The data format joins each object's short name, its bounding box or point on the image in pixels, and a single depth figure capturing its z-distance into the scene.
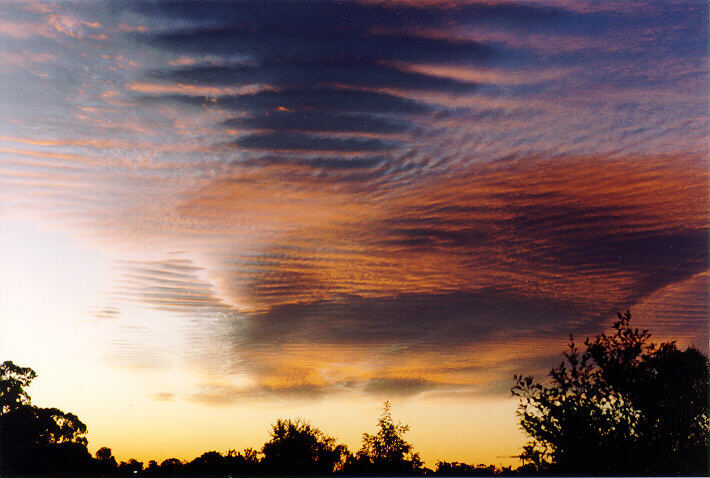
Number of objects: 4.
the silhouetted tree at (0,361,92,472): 15.94
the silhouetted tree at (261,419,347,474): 19.17
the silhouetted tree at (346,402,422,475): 17.84
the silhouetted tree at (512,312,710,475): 13.55
